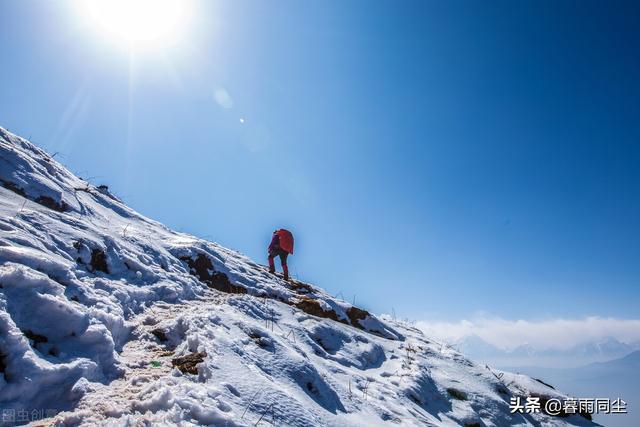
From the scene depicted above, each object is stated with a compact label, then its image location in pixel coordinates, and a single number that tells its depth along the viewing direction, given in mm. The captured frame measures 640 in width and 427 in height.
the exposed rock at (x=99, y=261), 6585
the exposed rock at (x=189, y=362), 4582
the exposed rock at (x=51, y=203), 7723
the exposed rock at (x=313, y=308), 11188
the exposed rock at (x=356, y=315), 12469
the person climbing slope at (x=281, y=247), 14719
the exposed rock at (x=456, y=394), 9703
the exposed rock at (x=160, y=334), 5687
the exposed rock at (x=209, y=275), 9955
